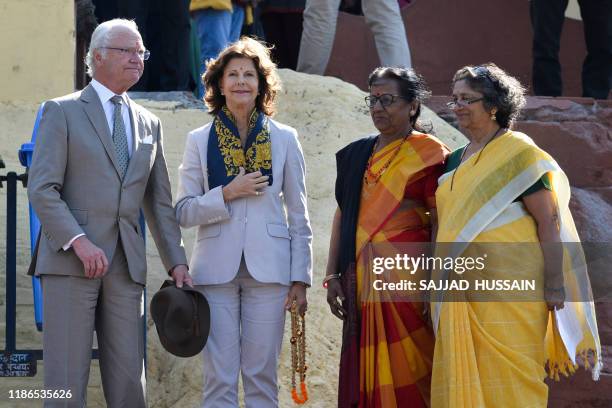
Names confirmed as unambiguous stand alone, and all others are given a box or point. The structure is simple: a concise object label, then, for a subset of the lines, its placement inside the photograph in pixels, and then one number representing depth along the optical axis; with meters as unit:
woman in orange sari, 10.95
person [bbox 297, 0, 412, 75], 16.94
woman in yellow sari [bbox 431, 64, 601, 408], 10.42
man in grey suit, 10.51
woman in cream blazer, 10.98
